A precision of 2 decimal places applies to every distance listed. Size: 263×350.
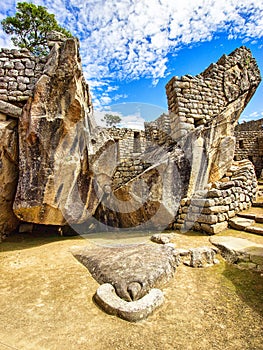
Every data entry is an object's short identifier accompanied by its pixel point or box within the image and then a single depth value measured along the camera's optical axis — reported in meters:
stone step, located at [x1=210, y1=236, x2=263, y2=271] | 3.04
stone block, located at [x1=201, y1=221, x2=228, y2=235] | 4.71
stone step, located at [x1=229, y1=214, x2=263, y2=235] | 4.37
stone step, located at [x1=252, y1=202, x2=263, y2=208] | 6.00
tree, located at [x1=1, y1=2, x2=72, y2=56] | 9.15
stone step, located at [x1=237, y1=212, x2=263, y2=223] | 4.94
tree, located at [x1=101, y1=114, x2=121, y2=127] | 35.33
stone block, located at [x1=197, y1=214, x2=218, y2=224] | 4.79
